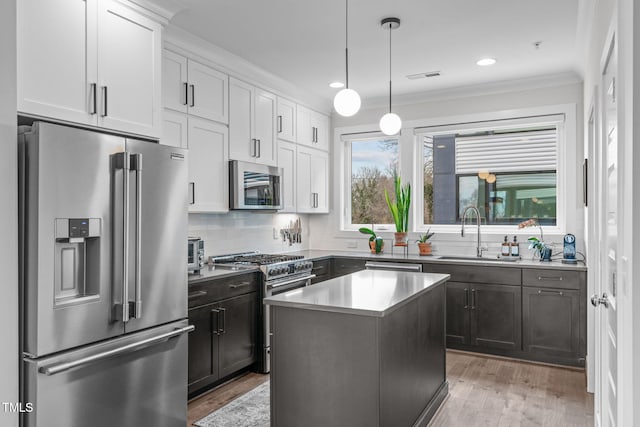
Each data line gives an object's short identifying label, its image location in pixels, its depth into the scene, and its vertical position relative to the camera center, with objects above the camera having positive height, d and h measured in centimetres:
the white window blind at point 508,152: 473 +67
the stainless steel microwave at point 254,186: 395 +26
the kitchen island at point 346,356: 217 -70
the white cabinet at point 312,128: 503 +99
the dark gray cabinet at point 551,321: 391 -91
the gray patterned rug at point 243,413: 290 -130
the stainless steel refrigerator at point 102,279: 194 -30
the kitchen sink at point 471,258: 440 -43
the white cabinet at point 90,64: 213 +78
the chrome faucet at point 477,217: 477 -3
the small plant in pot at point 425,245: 494 -32
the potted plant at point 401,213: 510 +2
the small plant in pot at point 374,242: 518 -30
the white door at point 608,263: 177 -21
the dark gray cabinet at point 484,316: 414 -92
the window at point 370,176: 550 +47
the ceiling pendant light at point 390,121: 313 +64
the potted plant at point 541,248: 429 -31
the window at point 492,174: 474 +44
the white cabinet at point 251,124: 401 +83
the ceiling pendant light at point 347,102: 268 +66
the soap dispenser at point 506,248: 456 -33
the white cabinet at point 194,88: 337 +98
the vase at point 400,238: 511 -25
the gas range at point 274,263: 382 -41
